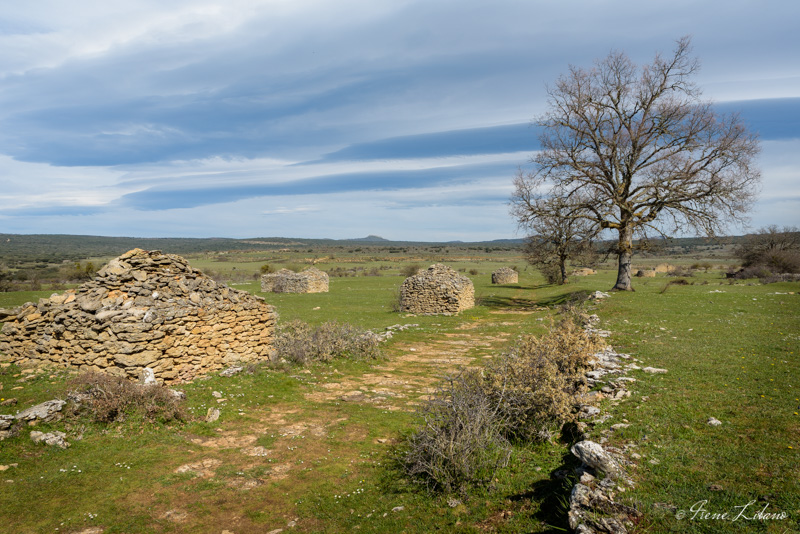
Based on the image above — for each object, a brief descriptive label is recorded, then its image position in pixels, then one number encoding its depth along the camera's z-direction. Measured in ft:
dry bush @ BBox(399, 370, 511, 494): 19.07
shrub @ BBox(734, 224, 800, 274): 110.57
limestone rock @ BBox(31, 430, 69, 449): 22.06
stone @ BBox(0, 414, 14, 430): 21.66
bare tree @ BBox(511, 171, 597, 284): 79.20
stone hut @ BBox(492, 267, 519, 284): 149.18
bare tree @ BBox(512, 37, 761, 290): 70.79
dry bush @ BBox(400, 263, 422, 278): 154.90
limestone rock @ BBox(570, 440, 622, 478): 15.85
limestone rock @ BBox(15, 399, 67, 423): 23.12
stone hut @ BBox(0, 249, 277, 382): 31.04
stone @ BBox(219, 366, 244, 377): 36.09
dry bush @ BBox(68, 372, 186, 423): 24.84
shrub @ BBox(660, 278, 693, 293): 103.73
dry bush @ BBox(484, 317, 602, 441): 22.30
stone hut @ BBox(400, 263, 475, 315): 80.18
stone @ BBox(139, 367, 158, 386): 29.99
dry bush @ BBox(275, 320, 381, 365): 41.69
